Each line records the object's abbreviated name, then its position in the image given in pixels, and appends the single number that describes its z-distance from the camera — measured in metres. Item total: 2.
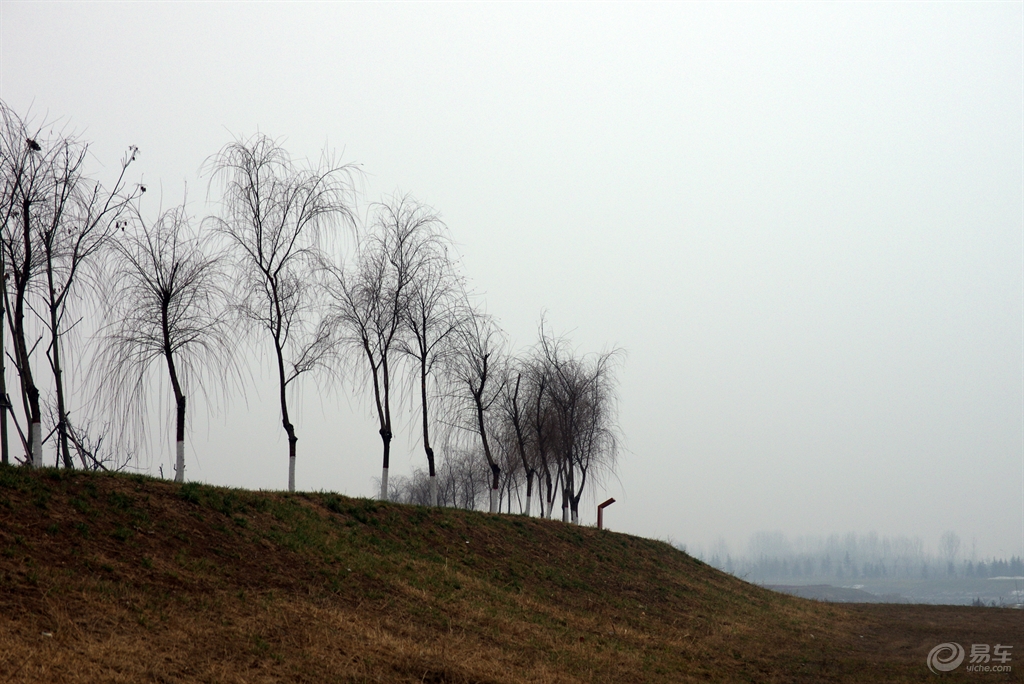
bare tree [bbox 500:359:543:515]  32.88
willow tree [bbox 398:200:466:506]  25.67
